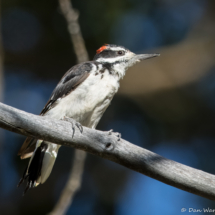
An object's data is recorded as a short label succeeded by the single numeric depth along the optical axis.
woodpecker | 7.99
